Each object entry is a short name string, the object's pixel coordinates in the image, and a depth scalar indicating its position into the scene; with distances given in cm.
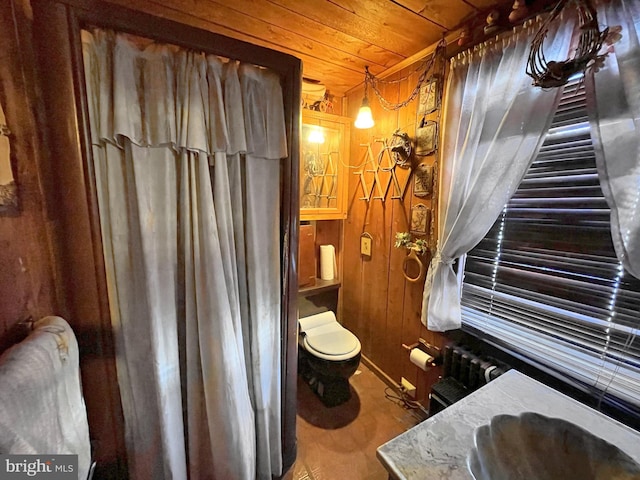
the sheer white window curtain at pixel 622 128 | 81
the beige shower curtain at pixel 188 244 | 90
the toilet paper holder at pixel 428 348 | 161
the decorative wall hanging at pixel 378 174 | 184
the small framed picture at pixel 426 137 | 155
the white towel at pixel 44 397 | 53
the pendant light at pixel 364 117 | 171
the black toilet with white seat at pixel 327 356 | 174
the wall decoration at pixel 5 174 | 69
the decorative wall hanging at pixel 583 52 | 78
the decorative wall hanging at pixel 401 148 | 168
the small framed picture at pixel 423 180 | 160
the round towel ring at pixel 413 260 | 168
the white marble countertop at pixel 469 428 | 70
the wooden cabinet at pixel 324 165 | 199
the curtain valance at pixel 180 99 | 85
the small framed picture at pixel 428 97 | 152
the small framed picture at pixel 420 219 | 162
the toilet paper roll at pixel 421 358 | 162
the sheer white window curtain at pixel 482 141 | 107
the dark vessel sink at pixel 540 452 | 76
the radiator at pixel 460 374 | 131
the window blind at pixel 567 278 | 101
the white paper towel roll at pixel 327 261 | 236
